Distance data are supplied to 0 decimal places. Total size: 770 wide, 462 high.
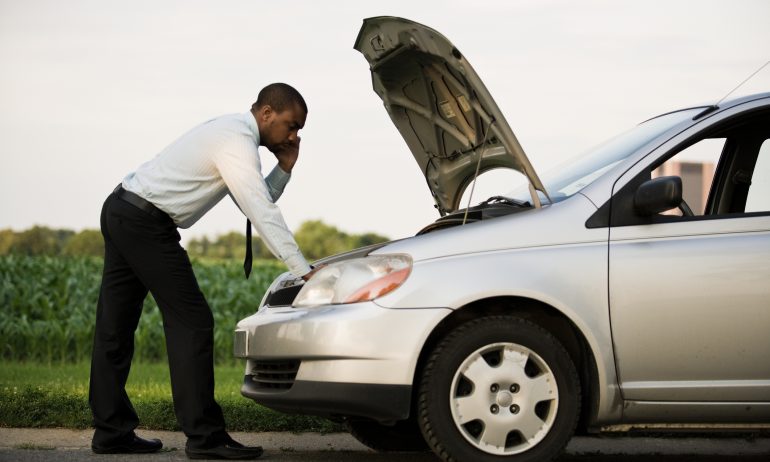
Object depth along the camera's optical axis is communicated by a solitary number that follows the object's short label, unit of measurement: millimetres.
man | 5875
